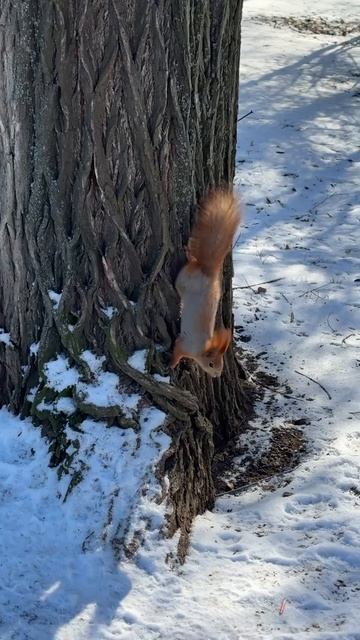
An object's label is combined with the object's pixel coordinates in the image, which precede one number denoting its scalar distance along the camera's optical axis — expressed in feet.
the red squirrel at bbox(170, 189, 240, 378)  10.01
